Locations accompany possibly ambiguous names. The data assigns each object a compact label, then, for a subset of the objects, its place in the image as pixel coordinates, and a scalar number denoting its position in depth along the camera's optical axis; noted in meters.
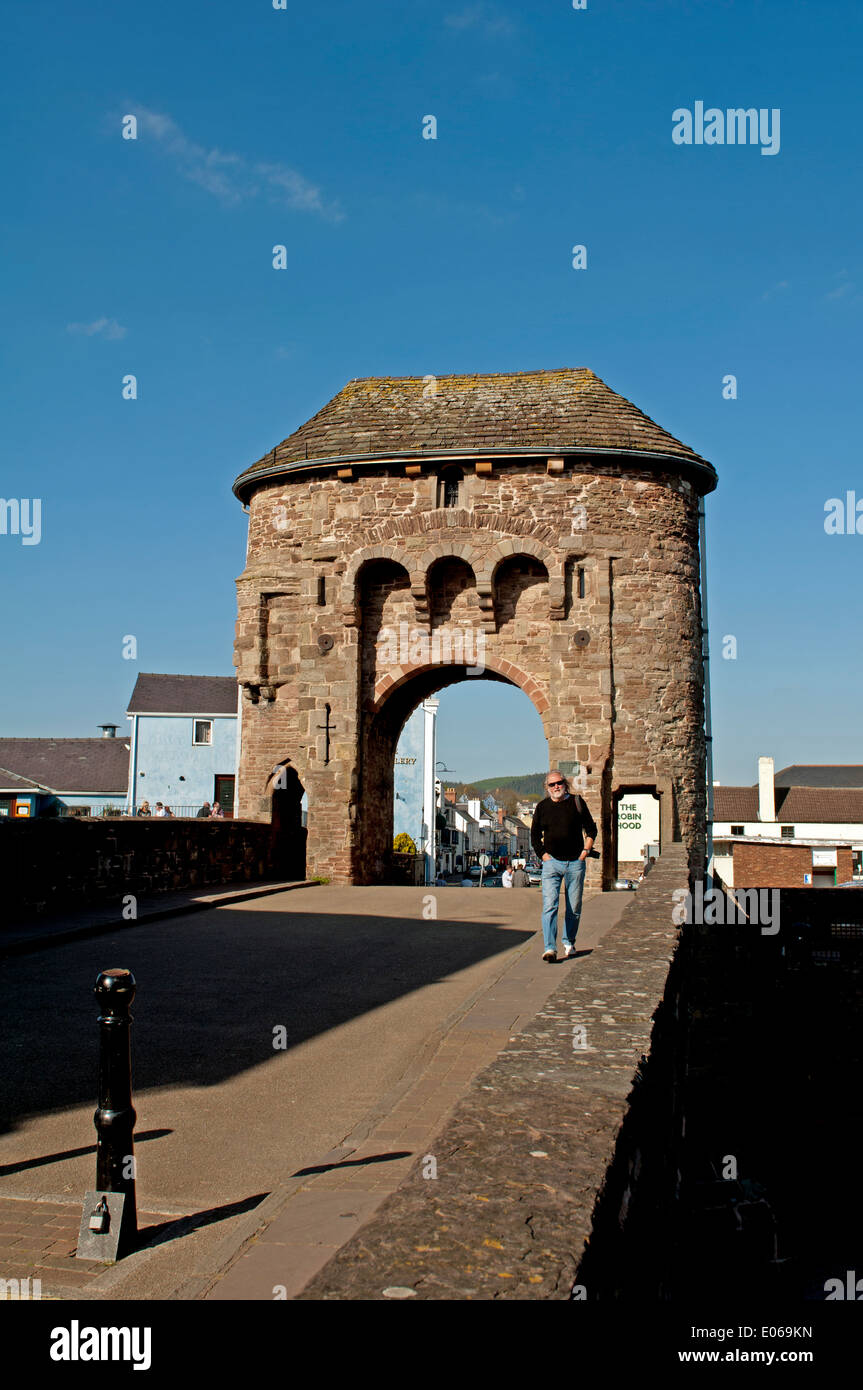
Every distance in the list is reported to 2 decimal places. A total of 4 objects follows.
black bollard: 4.02
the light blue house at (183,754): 50.88
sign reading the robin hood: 53.59
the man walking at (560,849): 10.15
